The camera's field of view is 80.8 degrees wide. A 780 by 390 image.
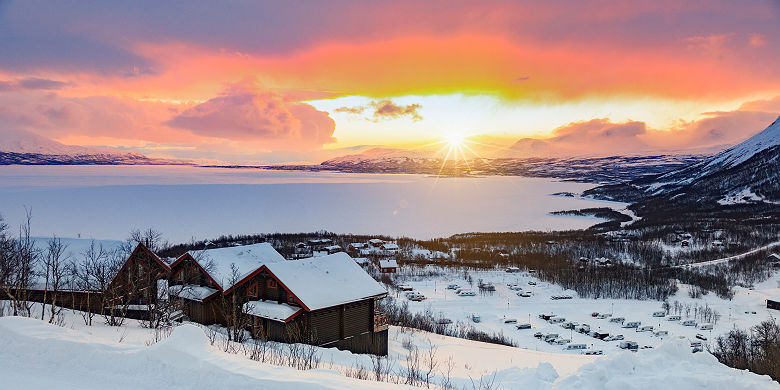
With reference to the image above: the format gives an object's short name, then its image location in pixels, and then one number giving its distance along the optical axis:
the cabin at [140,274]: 24.11
